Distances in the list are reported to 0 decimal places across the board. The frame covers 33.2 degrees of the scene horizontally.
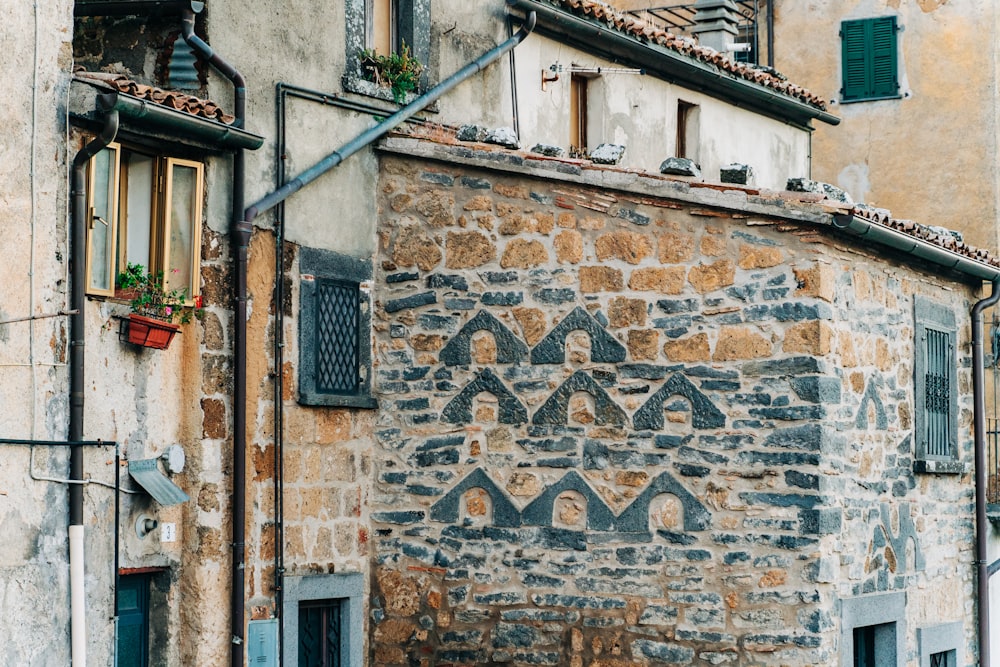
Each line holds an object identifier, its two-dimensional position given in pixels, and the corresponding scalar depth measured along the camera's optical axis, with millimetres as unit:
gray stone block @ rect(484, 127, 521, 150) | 11406
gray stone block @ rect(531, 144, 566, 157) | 11375
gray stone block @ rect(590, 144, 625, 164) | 11320
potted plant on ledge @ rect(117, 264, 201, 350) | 9781
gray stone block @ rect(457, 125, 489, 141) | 11500
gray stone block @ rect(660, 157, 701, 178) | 11039
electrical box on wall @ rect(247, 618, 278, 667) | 10531
